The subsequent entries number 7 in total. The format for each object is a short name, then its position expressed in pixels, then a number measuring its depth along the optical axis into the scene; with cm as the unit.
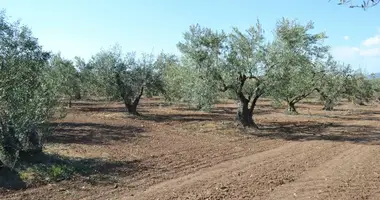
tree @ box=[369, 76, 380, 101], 6786
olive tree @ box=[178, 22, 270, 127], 2334
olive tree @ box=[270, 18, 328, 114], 2297
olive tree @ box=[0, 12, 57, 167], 1154
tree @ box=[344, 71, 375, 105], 4303
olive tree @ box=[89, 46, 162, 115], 3212
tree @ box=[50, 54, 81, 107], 3945
